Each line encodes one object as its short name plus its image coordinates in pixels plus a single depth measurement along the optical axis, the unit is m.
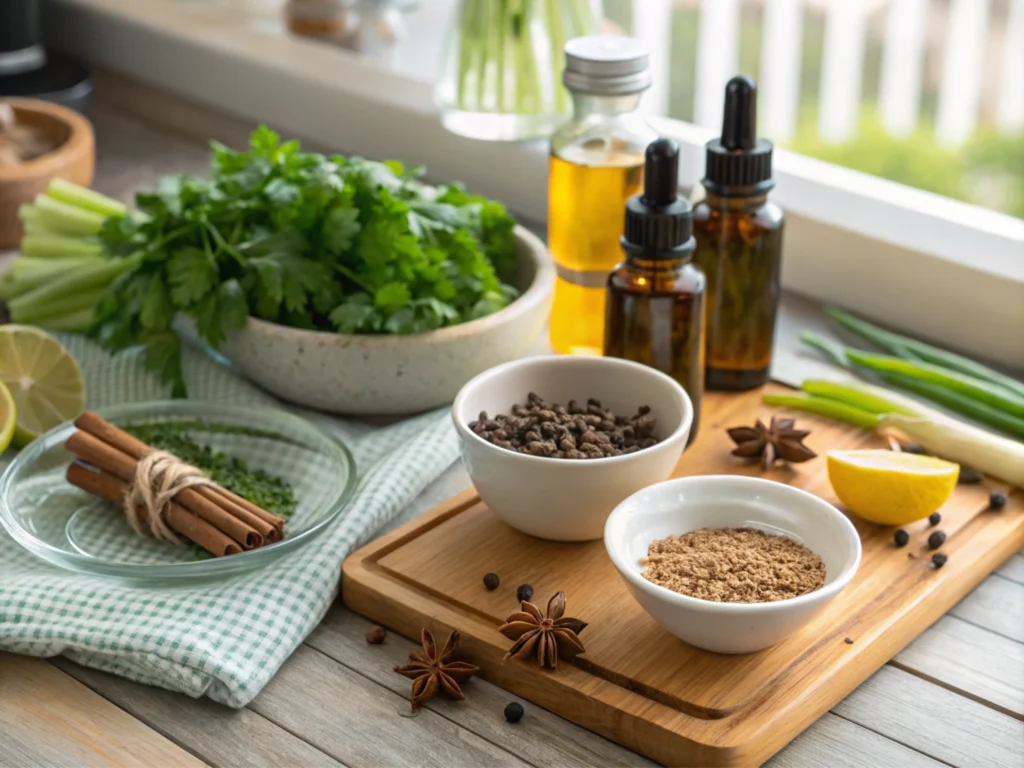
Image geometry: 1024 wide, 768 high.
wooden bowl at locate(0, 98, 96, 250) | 1.74
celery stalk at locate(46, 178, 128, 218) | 1.62
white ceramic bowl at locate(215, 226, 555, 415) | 1.32
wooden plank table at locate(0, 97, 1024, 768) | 0.95
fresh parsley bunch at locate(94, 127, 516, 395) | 1.32
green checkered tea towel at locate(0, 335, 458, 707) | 1.01
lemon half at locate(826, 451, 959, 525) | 1.15
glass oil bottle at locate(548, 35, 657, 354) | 1.36
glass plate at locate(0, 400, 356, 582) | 1.09
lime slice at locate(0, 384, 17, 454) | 1.23
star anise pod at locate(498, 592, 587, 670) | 1.00
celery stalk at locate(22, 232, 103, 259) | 1.57
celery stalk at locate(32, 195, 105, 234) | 1.59
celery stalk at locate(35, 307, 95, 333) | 1.54
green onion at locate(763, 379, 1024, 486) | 1.25
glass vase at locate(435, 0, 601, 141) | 1.78
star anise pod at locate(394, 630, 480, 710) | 1.00
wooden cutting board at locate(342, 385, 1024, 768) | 0.95
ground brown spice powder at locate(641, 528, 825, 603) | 0.99
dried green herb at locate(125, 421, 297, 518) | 1.23
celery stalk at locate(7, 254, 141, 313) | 1.52
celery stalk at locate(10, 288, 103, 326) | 1.54
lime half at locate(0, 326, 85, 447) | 1.33
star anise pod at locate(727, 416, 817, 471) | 1.27
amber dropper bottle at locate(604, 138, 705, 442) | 1.21
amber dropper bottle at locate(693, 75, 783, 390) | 1.31
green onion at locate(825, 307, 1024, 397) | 1.41
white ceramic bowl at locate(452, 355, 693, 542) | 1.08
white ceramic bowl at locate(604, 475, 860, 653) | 0.94
